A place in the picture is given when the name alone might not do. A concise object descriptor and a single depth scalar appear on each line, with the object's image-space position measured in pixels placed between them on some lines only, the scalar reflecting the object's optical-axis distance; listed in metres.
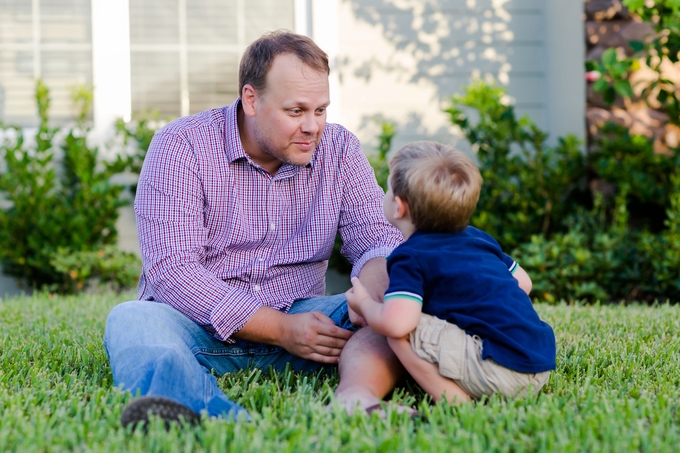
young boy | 2.12
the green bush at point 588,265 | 4.90
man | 2.40
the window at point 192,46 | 5.68
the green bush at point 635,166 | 5.12
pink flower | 5.40
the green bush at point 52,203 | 5.29
